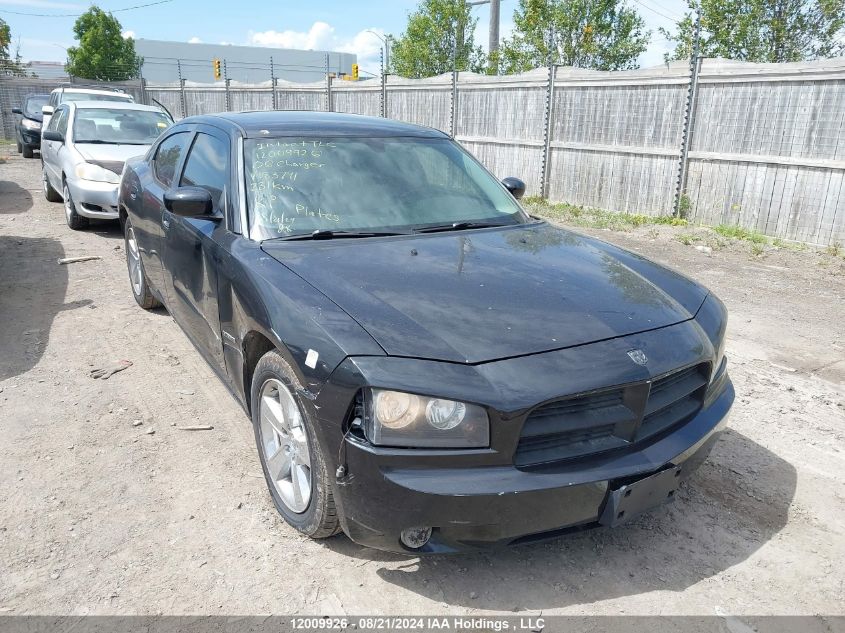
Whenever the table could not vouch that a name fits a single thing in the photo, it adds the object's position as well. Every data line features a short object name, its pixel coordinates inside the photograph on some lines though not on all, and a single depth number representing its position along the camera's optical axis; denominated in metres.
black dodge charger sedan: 2.29
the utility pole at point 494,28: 25.42
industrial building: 63.72
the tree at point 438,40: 30.88
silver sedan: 8.70
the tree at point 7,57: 31.70
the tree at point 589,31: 23.42
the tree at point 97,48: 36.91
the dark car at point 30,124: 18.11
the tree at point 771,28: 17.84
